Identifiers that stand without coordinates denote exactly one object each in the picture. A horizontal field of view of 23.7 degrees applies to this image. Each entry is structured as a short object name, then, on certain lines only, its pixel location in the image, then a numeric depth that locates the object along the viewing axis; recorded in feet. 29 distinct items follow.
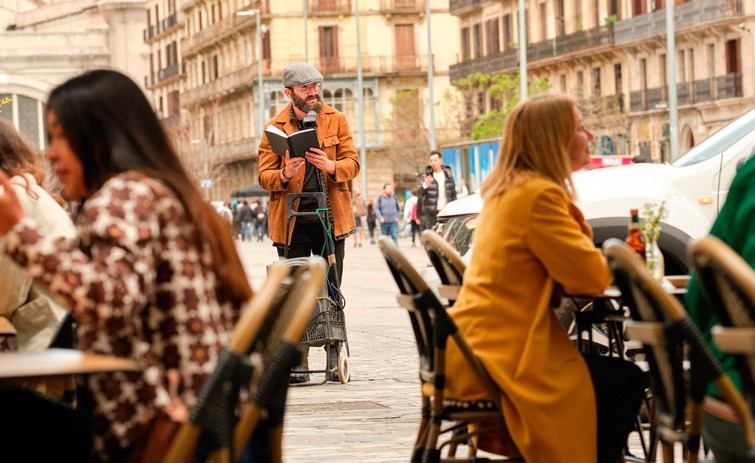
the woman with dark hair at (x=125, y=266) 13.48
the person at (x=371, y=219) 195.31
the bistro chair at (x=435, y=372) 18.71
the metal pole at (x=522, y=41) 143.69
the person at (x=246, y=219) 255.29
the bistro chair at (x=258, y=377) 12.84
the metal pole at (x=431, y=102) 202.51
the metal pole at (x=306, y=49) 289.00
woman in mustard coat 18.76
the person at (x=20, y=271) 22.94
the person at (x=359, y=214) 179.95
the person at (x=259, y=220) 248.52
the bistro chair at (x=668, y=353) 14.20
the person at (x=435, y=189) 90.53
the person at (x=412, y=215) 159.53
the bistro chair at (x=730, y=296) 12.61
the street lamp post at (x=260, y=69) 278.46
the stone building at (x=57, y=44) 378.12
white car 33.60
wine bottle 22.35
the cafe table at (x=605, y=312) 20.58
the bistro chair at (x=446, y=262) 21.42
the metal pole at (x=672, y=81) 123.95
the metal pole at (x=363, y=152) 245.39
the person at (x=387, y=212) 152.97
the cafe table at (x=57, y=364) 12.40
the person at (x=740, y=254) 13.88
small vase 21.85
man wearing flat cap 37.01
